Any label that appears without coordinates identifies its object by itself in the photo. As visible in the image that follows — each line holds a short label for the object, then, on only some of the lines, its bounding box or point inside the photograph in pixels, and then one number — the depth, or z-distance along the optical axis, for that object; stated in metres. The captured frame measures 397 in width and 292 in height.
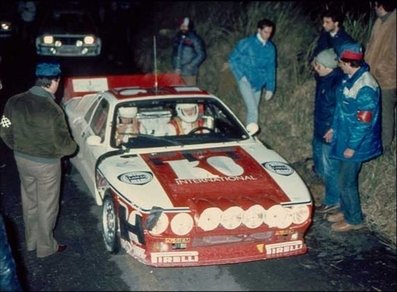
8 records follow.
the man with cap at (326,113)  6.39
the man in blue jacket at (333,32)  7.05
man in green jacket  5.04
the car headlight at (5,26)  16.83
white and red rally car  4.82
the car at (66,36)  14.66
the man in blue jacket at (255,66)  8.34
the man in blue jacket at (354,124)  5.66
